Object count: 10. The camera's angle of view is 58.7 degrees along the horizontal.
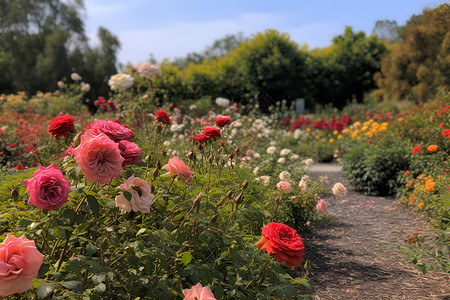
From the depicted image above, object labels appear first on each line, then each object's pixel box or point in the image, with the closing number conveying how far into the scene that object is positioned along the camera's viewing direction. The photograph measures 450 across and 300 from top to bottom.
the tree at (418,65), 14.09
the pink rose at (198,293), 1.50
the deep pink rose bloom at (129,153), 1.83
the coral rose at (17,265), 1.38
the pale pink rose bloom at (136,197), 1.73
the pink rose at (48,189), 1.53
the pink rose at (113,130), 1.80
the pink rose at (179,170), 2.05
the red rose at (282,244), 1.68
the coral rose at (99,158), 1.58
